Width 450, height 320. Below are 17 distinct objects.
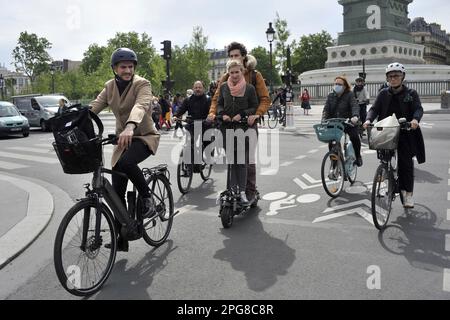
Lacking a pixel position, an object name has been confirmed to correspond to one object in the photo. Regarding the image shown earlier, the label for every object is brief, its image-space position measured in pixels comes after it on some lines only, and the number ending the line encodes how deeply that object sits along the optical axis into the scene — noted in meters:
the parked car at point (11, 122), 18.81
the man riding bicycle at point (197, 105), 8.23
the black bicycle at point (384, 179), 4.91
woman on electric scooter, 5.11
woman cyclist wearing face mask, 7.05
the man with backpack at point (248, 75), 5.46
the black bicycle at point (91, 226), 3.29
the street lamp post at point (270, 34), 24.48
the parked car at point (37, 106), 22.73
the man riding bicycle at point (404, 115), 5.47
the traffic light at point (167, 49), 21.80
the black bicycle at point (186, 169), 7.21
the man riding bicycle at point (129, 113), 3.94
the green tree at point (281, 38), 50.03
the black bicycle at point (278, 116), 20.19
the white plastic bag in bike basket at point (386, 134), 4.98
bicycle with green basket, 6.52
